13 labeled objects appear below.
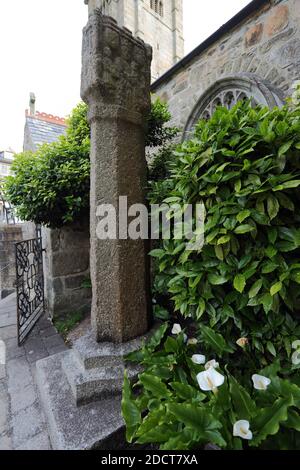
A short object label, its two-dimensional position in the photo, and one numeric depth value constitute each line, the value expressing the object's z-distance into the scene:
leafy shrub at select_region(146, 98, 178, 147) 2.83
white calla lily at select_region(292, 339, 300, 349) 1.23
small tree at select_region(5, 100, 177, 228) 2.34
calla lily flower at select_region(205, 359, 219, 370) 1.20
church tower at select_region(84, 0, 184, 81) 10.44
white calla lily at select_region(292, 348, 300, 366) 1.24
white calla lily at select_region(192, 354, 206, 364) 1.31
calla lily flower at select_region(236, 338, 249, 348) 1.30
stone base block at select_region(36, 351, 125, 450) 1.14
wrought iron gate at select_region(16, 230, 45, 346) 2.58
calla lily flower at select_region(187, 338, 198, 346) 1.50
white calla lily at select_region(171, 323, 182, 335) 1.52
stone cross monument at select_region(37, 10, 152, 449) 1.43
